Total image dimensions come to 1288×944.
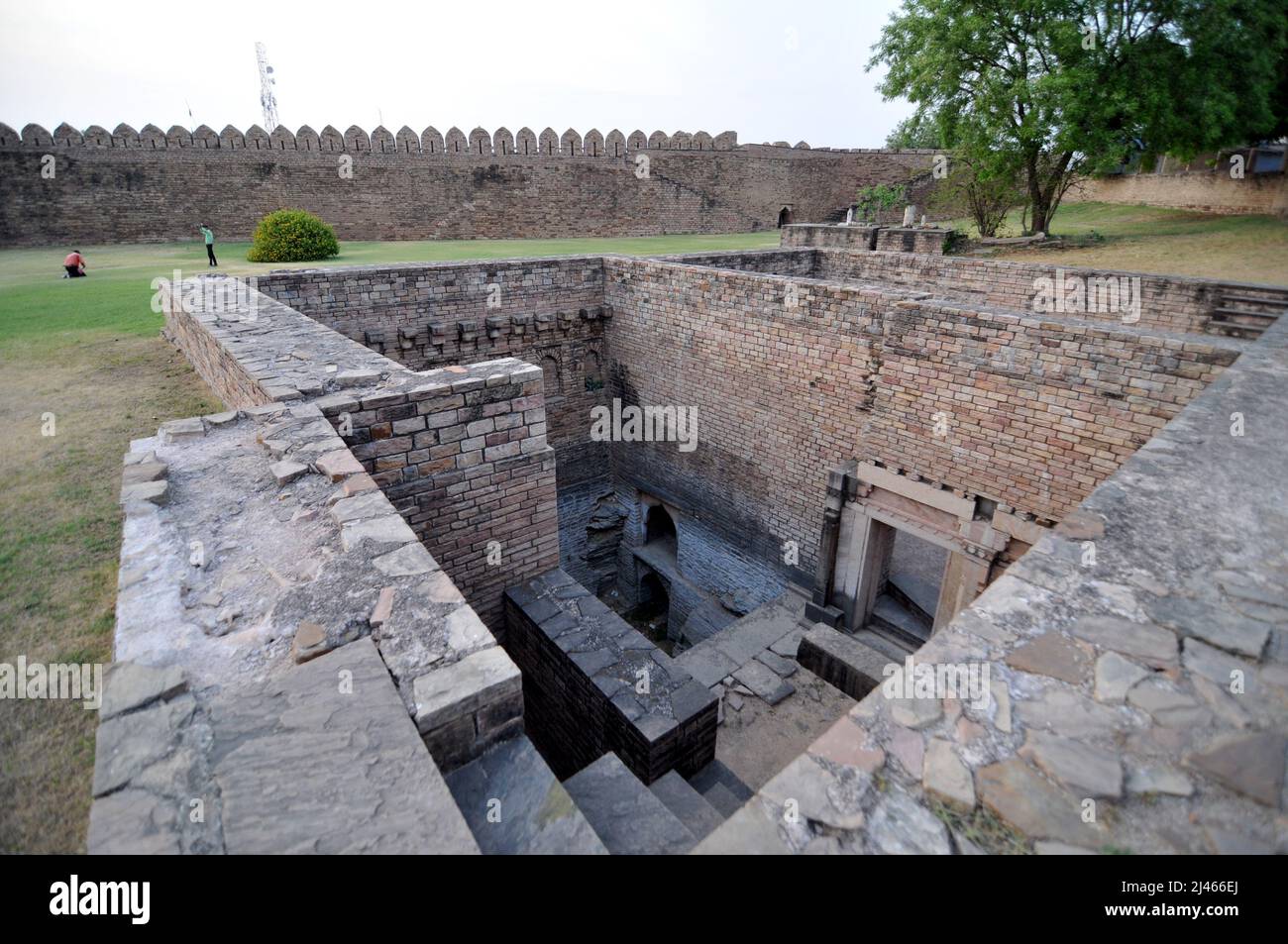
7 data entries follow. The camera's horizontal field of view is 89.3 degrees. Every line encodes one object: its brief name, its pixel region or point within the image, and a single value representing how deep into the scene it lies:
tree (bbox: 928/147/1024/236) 15.84
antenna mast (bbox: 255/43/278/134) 42.41
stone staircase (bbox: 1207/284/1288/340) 8.28
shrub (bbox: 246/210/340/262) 14.16
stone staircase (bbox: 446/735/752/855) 2.29
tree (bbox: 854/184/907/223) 28.34
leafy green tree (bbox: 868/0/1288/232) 13.80
